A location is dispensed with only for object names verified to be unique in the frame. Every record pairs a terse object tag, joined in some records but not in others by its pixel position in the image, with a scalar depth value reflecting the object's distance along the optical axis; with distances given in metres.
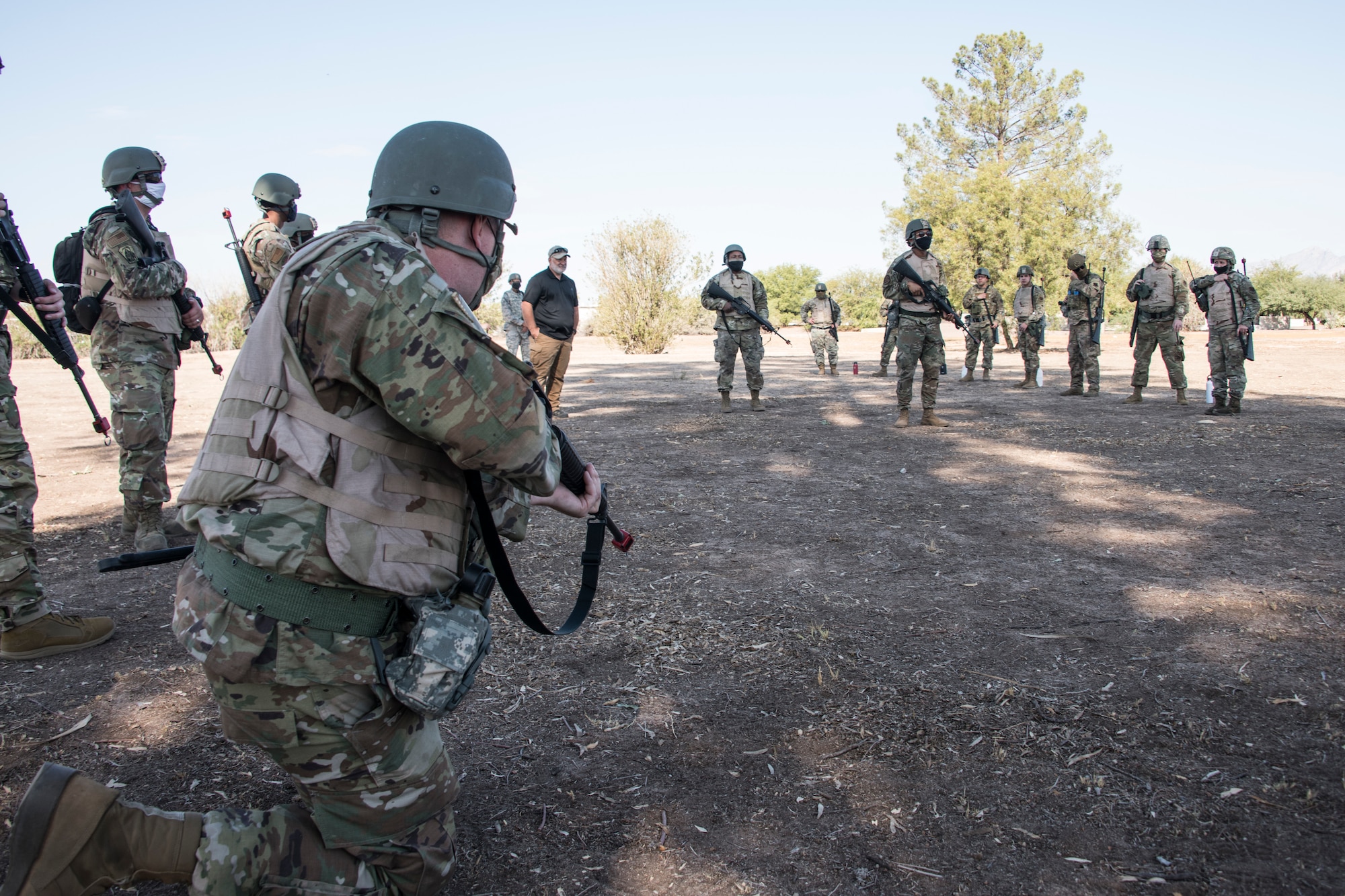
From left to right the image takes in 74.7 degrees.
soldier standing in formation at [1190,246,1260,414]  10.58
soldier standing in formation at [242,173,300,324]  6.45
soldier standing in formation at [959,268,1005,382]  17.09
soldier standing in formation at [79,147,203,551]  5.01
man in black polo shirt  11.05
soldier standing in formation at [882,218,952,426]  10.03
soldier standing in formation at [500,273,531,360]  16.58
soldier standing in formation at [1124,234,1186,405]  12.03
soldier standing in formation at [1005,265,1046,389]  15.16
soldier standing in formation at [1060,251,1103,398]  13.32
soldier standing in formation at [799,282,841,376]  18.86
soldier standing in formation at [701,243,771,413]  11.93
